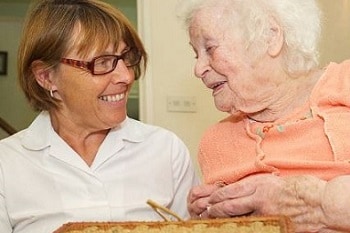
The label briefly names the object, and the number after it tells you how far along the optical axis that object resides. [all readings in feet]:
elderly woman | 3.72
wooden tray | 2.59
